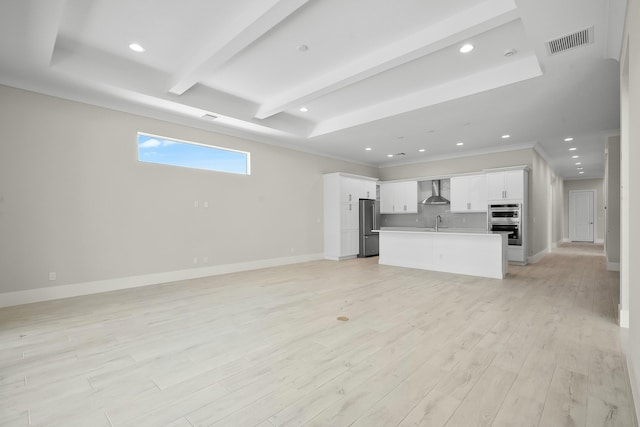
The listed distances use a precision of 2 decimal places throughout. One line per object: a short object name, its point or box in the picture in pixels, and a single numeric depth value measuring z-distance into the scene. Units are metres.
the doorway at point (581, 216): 12.84
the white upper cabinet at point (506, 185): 7.00
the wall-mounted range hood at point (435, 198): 8.57
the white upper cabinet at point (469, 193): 7.72
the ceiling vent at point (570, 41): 2.99
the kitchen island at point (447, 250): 5.55
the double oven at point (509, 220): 7.06
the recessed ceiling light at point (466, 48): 3.52
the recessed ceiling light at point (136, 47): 3.65
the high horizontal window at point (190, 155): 5.26
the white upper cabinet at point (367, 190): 8.74
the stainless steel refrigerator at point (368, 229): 8.62
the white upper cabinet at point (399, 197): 9.16
